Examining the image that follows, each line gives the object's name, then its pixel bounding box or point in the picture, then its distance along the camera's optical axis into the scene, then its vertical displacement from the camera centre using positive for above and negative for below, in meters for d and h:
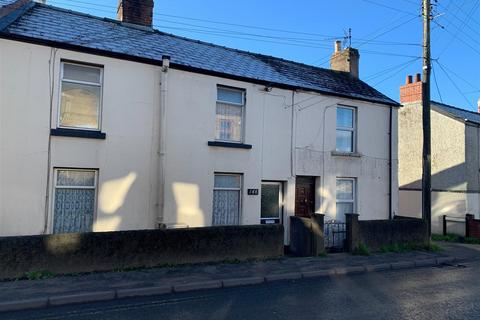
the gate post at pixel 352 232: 12.21 -1.17
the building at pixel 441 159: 18.75 +1.81
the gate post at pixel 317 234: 11.59 -1.19
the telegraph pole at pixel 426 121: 13.64 +2.54
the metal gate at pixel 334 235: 12.99 -1.36
